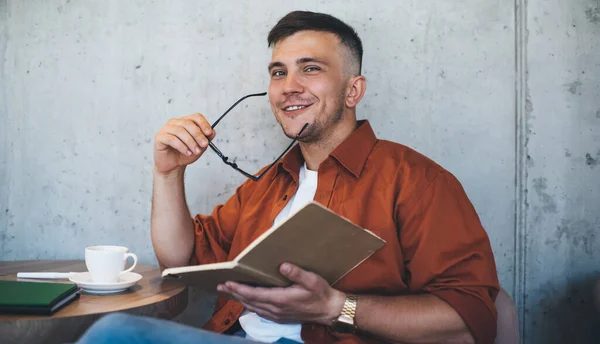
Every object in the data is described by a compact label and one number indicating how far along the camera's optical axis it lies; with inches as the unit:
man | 45.2
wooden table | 38.9
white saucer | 49.2
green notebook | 40.1
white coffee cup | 49.3
